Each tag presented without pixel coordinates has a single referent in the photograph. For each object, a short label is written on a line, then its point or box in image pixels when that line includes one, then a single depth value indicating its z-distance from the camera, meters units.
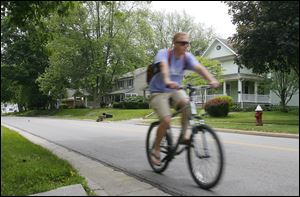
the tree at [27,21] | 6.27
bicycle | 4.39
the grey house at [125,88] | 62.00
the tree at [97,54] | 45.97
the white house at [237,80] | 38.47
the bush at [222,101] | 25.99
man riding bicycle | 4.21
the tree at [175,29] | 53.09
